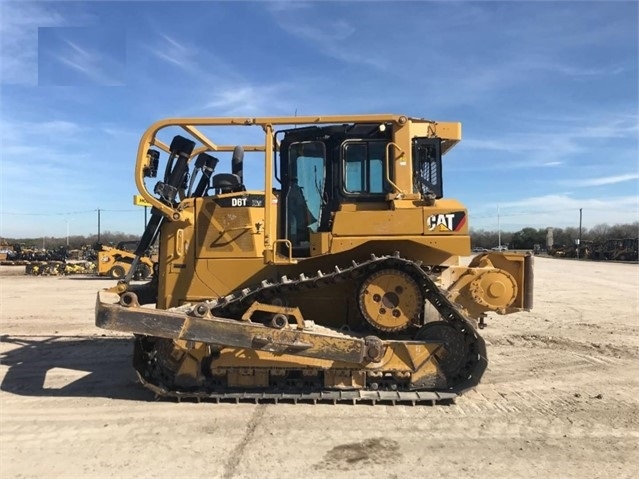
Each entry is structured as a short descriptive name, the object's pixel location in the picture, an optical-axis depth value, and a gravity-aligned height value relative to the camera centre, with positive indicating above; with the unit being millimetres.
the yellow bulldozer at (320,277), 6285 -415
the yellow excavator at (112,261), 28344 -854
